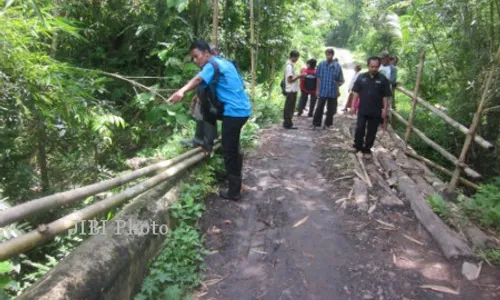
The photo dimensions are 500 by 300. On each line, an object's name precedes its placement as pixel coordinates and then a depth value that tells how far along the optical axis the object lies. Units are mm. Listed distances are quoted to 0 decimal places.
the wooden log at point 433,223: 3480
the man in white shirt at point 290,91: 8469
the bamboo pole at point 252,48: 8302
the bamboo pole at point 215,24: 6117
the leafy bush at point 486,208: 3916
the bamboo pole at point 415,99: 6898
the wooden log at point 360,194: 4477
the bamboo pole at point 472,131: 4699
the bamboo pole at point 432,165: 5509
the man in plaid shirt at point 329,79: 7863
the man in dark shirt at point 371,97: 5945
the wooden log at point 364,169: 5051
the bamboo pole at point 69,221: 1997
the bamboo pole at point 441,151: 4984
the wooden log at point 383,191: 4566
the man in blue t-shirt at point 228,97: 3981
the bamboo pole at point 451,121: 4984
